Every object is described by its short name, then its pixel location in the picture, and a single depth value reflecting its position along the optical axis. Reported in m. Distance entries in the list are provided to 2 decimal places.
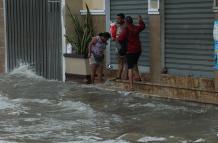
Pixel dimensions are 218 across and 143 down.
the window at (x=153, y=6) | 14.16
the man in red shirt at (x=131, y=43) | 13.77
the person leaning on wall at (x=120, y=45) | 14.06
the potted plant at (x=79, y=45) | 15.95
